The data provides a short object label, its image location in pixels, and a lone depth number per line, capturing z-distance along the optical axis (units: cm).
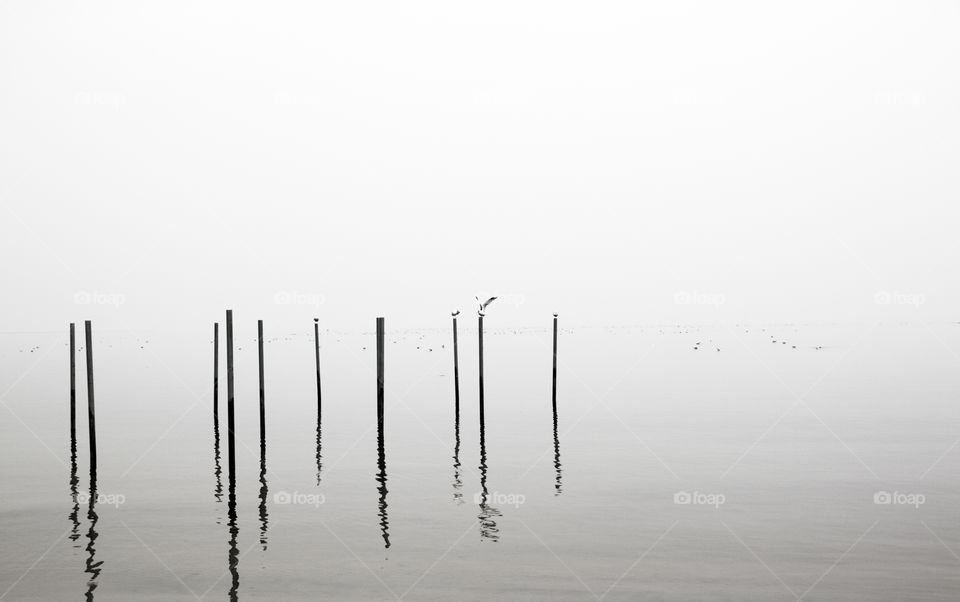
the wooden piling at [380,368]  2431
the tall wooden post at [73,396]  2620
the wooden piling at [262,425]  2604
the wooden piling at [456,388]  3446
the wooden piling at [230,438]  2062
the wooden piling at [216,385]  3265
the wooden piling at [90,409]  2234
